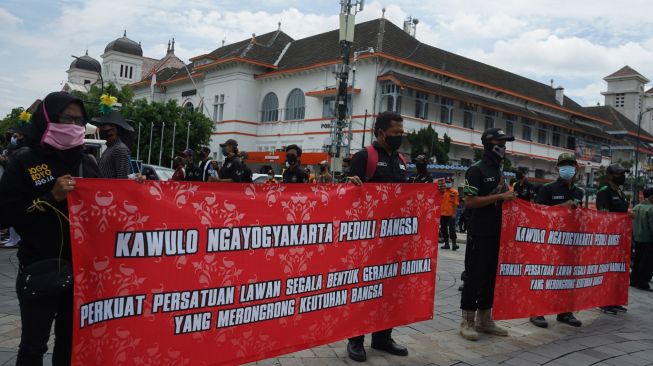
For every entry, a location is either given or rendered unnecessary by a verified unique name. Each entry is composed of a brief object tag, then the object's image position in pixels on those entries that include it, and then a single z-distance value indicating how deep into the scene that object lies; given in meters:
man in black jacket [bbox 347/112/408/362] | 4.38
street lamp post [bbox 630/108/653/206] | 29.44
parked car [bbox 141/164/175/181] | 16.17
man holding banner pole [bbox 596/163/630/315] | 7.06
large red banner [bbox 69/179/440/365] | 2.83
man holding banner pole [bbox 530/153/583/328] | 5.84
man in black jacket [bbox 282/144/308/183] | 8.52
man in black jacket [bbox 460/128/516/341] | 4.99
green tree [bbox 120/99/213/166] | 41.31
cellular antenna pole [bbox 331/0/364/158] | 16.69
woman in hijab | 2.64
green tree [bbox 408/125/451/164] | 31.61
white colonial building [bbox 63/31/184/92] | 91.56
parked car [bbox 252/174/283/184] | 17.69
